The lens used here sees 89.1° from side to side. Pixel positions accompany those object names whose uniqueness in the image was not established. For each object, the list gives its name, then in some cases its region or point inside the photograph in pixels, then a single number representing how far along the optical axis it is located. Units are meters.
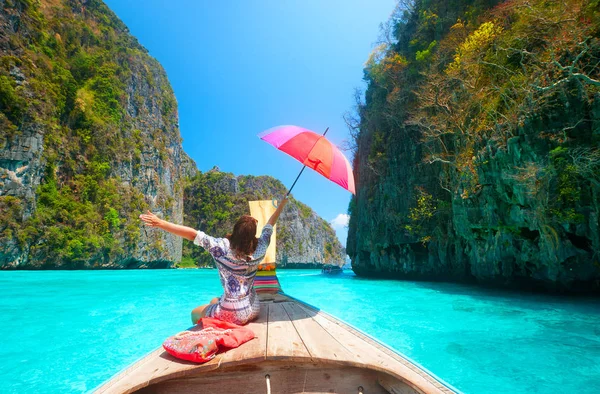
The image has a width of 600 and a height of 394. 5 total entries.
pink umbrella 3.21
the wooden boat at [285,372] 1.58
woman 2.42
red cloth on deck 1.63
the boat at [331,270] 36.63
